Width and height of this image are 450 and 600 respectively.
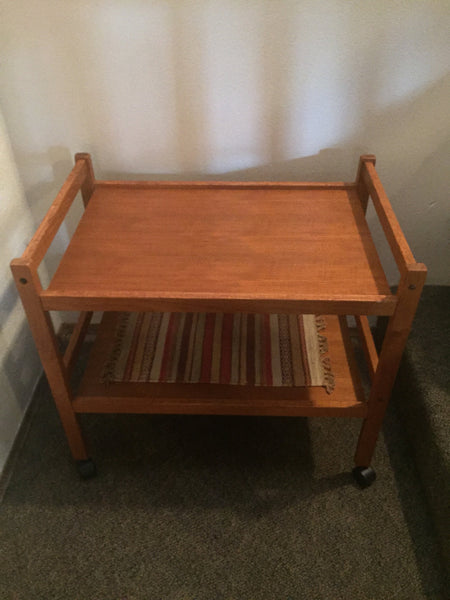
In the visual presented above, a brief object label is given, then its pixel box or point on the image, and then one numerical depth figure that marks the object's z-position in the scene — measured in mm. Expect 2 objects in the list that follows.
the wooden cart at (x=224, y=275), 917
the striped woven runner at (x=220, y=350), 1175
